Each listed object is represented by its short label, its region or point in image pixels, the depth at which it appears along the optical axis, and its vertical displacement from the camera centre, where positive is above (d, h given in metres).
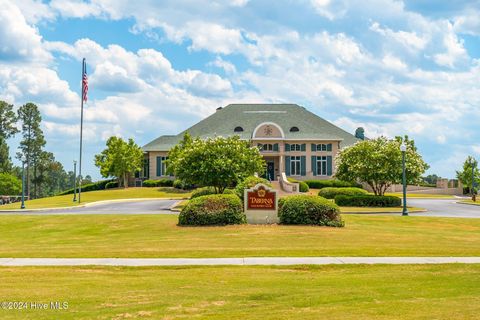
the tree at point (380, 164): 43.88 +2.08
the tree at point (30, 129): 94.88 +10.41
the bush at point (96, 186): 79.62 +0.55
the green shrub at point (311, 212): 24.17 -0.97
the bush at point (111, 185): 78.38 +0.68
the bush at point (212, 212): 24.22 -0.97
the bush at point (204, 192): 44.10 -0.18
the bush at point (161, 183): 73.25 +0.89
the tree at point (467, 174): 72.56 +2.03
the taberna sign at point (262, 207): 24.73 -0.77
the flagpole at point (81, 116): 49.09 +6.75
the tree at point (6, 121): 94.44 +11.65
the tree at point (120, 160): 73.19 +4.03
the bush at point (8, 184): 89.88 +0.94
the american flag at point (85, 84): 48.94 +9.29
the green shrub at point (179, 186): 68.22 +0.46
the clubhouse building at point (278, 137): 72.25 +7.06
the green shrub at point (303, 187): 60.47 +0.29
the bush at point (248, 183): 33.84 +0.42
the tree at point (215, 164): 40.78 +1.94
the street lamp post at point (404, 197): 32.57 -0.46
